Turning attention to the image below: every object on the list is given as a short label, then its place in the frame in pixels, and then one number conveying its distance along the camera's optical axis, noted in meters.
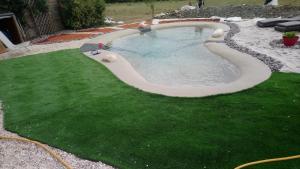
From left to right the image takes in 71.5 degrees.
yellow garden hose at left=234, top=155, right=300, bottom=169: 3.06
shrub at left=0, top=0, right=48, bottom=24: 9.85
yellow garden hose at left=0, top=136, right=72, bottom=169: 3.36
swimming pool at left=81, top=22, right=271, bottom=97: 5.26
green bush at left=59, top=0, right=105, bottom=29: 11.80
